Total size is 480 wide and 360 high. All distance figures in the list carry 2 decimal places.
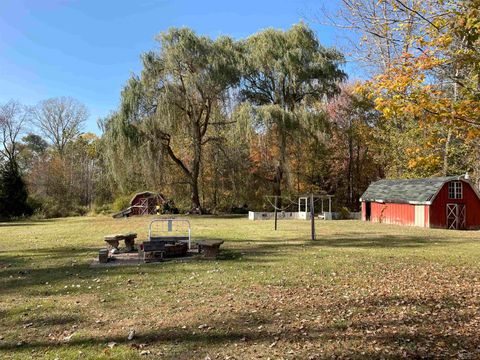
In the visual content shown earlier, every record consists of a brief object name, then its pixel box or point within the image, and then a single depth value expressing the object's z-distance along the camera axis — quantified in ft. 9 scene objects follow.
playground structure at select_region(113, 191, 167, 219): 120.98
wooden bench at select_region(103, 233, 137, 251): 41.04
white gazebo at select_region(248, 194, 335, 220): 101.73
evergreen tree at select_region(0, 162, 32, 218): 127.75
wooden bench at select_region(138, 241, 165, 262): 36.52
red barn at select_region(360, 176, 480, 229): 81.15
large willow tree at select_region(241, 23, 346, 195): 117.19
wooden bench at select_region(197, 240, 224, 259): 36.74
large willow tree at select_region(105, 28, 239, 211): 105.50
